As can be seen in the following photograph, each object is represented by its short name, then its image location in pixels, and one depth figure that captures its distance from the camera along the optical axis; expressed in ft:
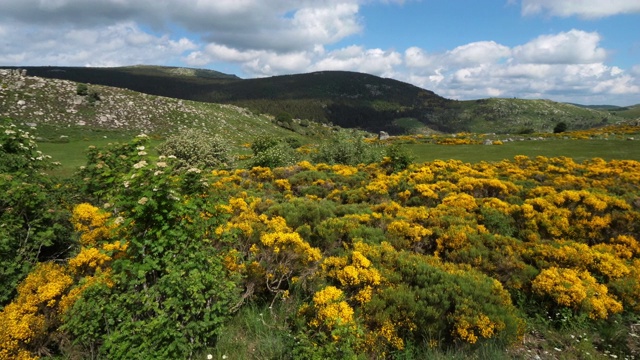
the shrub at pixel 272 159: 61.11
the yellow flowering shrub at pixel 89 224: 19.12
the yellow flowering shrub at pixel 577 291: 17.90
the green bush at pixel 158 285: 13.14
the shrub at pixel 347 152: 70.79
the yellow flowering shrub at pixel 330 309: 14.70
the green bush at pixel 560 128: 178.46
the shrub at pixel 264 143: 74.79
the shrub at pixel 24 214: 17.39
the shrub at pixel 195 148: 67.35
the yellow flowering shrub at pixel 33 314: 13.92
